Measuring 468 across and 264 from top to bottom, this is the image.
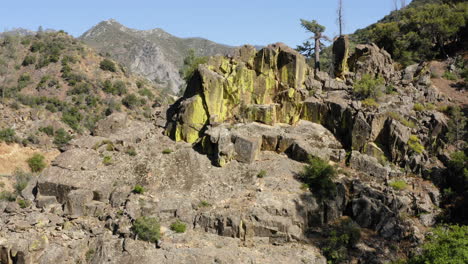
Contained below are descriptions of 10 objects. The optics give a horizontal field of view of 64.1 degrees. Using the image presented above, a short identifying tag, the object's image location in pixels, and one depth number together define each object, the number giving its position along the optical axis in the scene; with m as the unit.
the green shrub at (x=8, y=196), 30.33
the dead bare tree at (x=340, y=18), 44.88
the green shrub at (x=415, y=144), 29.53
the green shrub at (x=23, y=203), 26.55
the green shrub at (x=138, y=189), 26.25
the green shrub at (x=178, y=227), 23.33
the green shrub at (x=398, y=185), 27.38
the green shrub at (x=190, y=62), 41.65
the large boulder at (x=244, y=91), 32.25
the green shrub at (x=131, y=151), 30.20
